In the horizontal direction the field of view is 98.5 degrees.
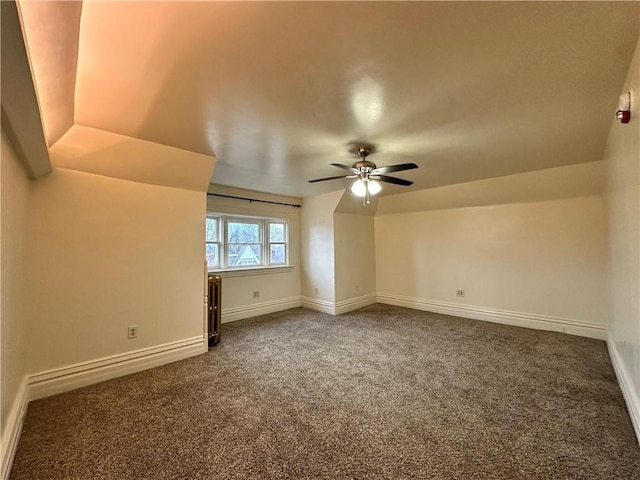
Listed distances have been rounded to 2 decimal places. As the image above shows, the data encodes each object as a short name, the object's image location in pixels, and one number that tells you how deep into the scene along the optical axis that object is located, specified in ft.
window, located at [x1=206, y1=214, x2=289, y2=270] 14.57
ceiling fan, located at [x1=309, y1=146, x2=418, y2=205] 9.00
